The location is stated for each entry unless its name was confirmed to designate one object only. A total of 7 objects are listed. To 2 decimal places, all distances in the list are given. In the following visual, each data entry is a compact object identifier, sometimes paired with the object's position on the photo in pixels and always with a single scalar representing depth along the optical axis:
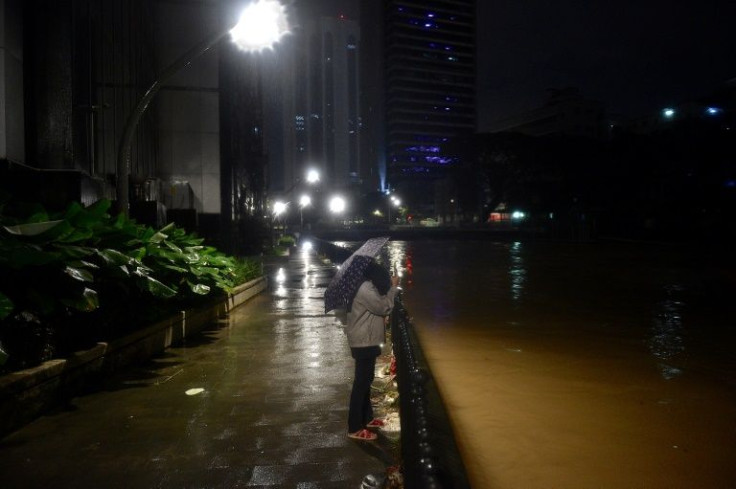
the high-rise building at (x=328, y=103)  178.50
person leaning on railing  5.04
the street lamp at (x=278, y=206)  42.63
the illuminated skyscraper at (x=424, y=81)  165.82
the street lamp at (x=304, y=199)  51.08
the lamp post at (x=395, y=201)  128.62
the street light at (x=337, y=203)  52.56
